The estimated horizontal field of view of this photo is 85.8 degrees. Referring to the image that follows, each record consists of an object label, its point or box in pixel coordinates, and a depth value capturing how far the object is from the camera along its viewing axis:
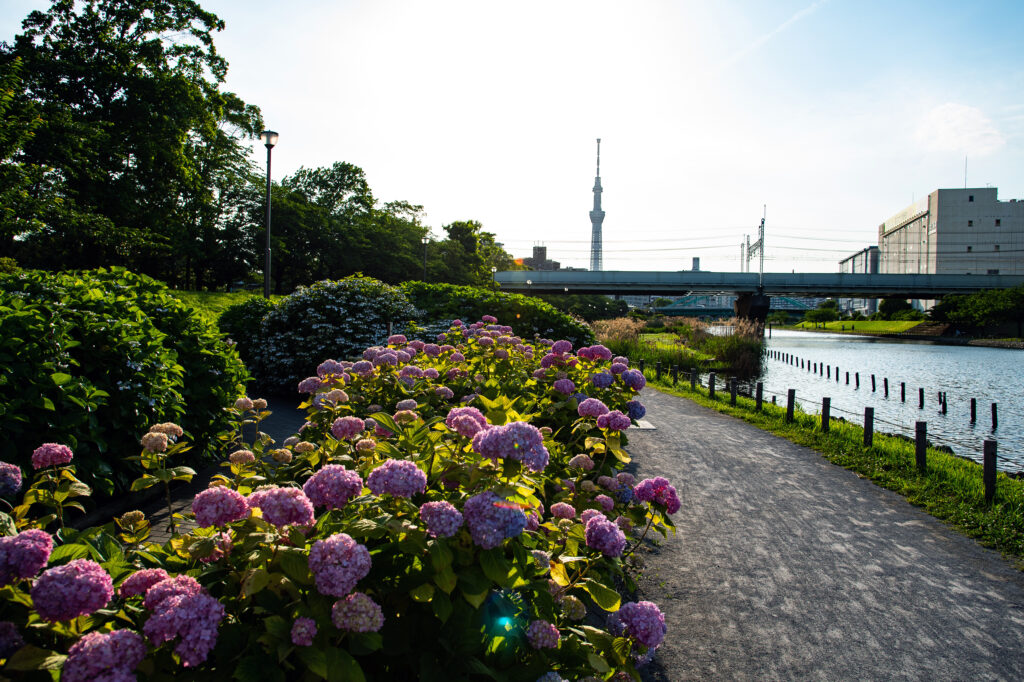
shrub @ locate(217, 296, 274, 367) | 13.31
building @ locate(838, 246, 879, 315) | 157.38
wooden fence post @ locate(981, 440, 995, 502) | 7.40
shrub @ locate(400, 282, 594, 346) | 14.40
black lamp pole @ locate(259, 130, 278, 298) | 17.67
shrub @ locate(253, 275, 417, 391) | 12.14
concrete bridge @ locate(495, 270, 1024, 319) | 59.56
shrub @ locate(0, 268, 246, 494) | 4.14
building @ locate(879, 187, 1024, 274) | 110.12
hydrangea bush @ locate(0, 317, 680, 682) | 1.48
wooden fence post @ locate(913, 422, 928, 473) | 8.80
